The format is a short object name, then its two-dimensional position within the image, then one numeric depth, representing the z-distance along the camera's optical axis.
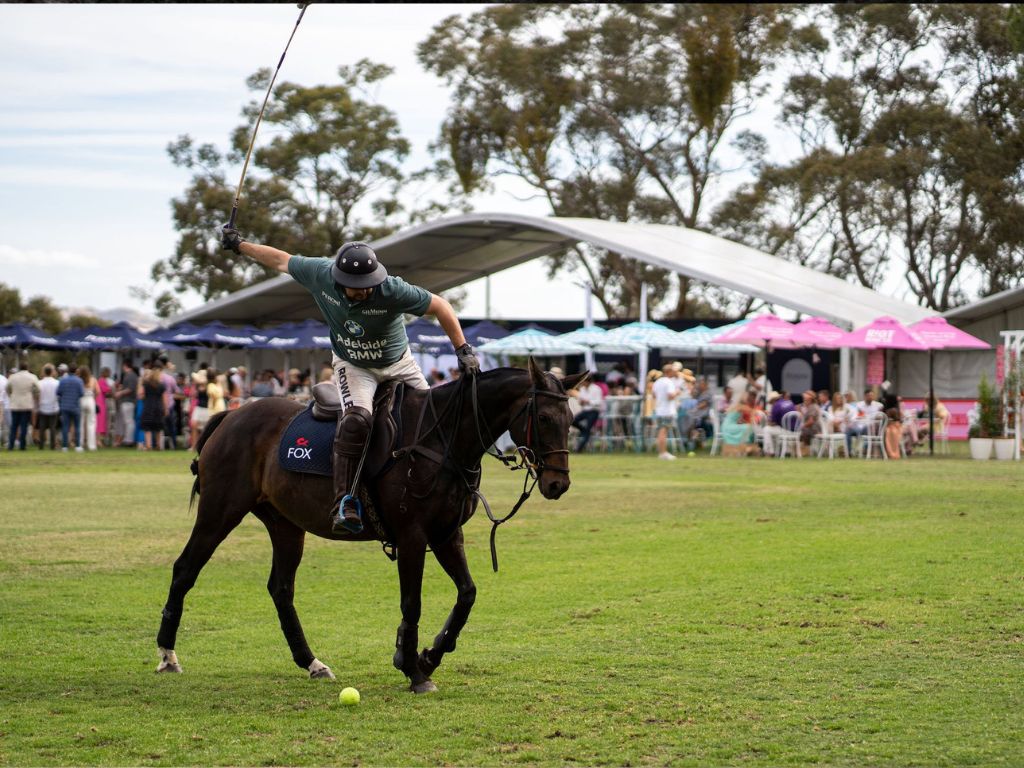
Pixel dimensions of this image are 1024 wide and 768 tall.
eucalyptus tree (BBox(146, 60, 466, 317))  62.91
